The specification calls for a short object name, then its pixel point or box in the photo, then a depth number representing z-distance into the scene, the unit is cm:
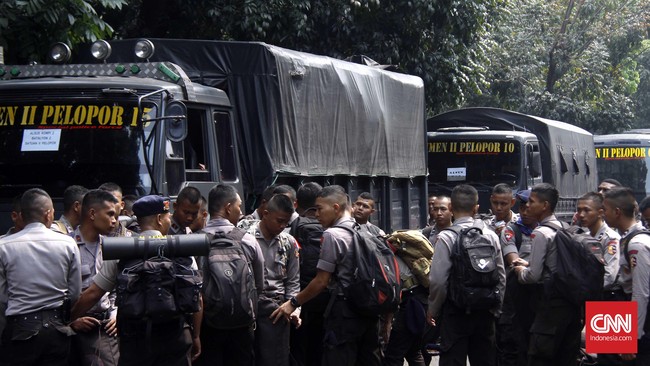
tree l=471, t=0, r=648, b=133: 3022
